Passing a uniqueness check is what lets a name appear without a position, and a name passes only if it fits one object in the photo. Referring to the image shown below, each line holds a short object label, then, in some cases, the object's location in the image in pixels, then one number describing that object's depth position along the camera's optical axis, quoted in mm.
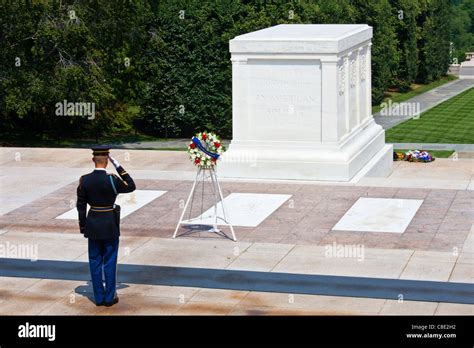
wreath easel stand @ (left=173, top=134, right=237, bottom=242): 17859
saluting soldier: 13750
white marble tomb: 22516
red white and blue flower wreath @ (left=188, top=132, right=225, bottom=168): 17766
